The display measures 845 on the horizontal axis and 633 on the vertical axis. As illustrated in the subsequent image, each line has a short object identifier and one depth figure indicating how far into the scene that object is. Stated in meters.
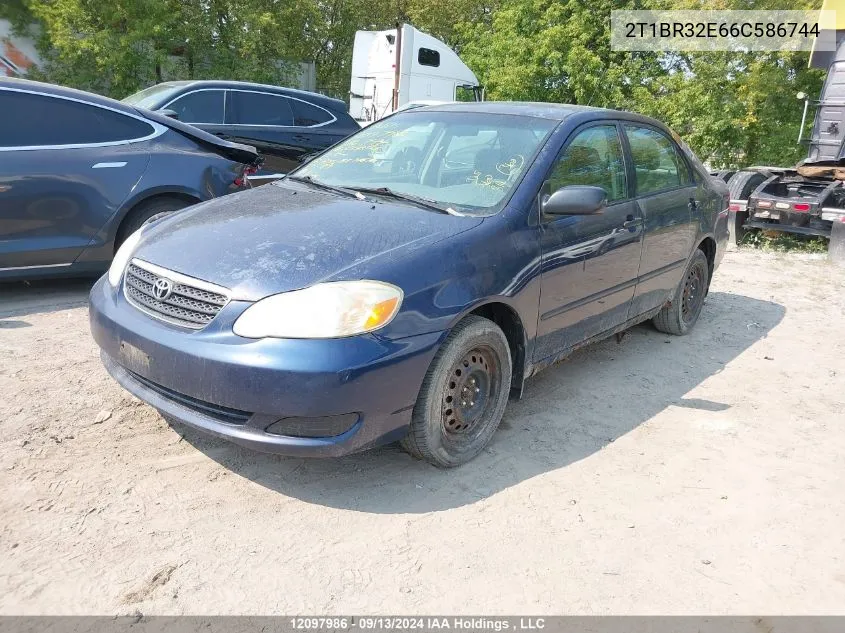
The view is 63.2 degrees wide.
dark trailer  9.07
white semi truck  16.70
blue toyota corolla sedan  2.75
